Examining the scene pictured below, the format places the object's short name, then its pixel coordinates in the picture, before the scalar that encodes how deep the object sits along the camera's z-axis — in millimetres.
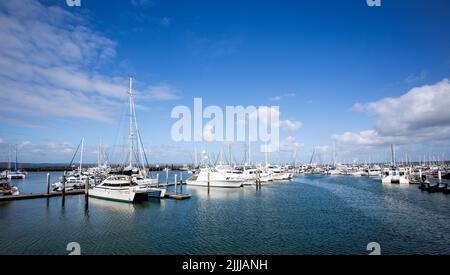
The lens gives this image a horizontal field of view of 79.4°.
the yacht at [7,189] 37000
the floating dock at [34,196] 34906
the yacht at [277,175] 83075
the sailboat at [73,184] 48344
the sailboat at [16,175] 87312
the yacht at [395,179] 66000
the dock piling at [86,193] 31459
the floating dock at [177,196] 38750
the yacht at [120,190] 35219
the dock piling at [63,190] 35062
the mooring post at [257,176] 56938
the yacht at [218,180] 57344
